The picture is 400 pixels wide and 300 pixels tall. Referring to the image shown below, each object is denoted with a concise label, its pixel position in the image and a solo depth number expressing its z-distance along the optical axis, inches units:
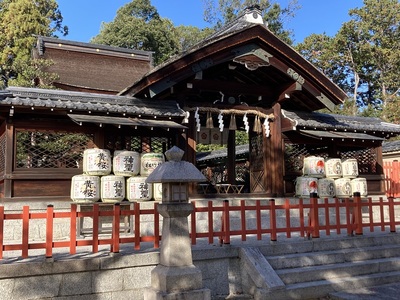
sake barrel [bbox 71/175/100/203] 345.4
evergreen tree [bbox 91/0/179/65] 1512.1
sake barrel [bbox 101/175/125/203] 355.6
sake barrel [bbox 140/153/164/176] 378.9
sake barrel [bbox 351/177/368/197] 466.6
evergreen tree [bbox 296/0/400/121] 1208.2
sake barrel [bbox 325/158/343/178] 466.0
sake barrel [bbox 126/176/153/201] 365.7
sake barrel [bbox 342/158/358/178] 467.8
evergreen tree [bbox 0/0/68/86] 946.1
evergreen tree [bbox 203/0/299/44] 1389.0
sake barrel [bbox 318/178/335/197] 455.8
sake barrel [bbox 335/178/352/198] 462.0
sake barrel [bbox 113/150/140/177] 366.0
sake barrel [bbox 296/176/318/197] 446.3
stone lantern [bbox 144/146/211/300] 203.0
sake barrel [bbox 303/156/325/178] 456.8
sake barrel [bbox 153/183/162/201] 375.2
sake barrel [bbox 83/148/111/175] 355.9
